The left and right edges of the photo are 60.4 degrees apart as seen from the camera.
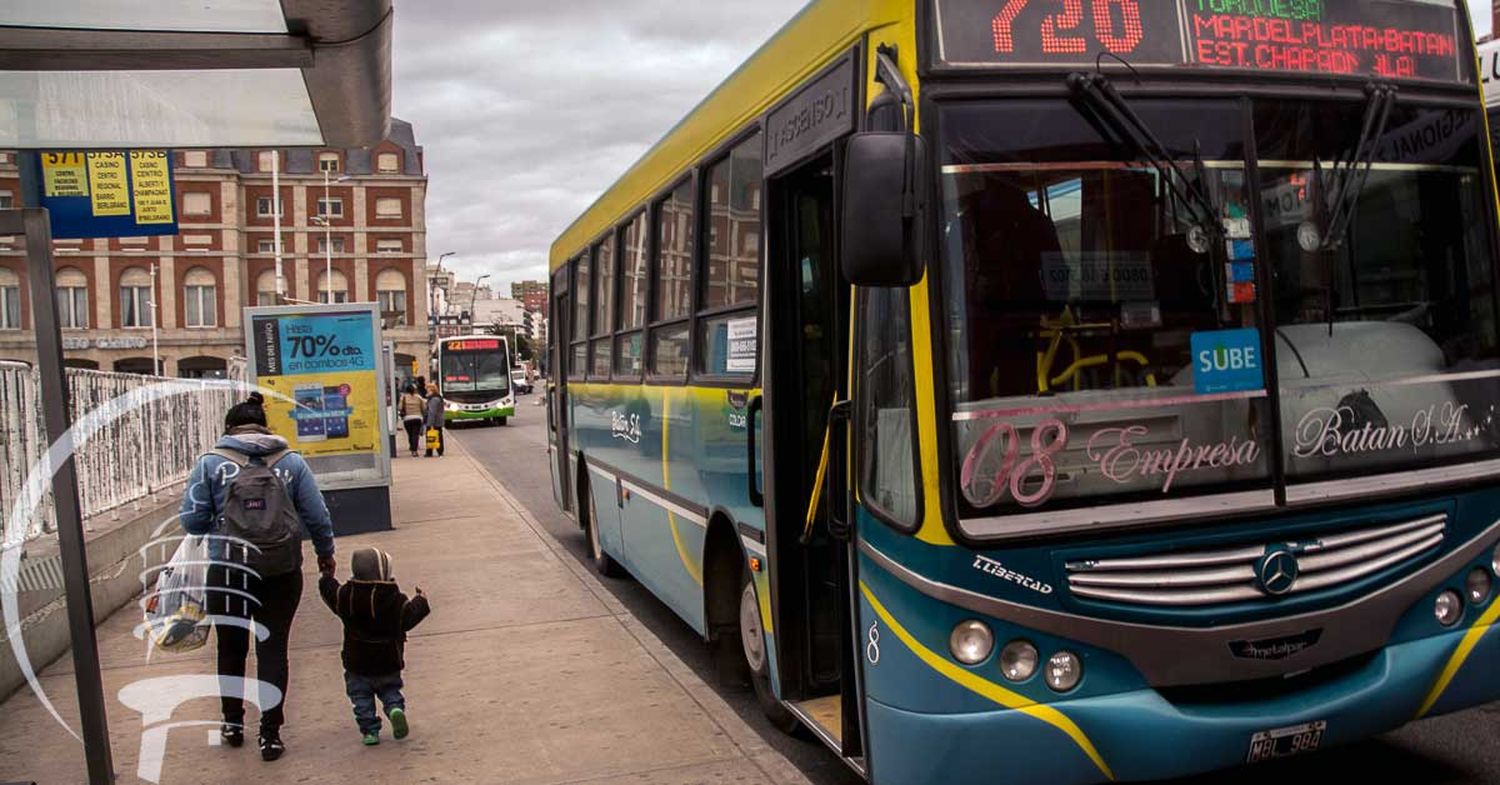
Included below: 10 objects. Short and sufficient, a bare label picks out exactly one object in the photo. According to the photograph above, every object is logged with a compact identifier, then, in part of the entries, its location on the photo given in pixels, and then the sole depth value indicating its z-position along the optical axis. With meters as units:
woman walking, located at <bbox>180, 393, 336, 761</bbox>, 6.18
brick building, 75.06
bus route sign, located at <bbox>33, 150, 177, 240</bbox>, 10.45
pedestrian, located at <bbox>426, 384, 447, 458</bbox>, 30.11
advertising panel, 14.80
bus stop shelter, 4.71
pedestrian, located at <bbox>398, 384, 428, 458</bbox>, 29.72
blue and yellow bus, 3.98
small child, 6.23
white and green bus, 45.44
